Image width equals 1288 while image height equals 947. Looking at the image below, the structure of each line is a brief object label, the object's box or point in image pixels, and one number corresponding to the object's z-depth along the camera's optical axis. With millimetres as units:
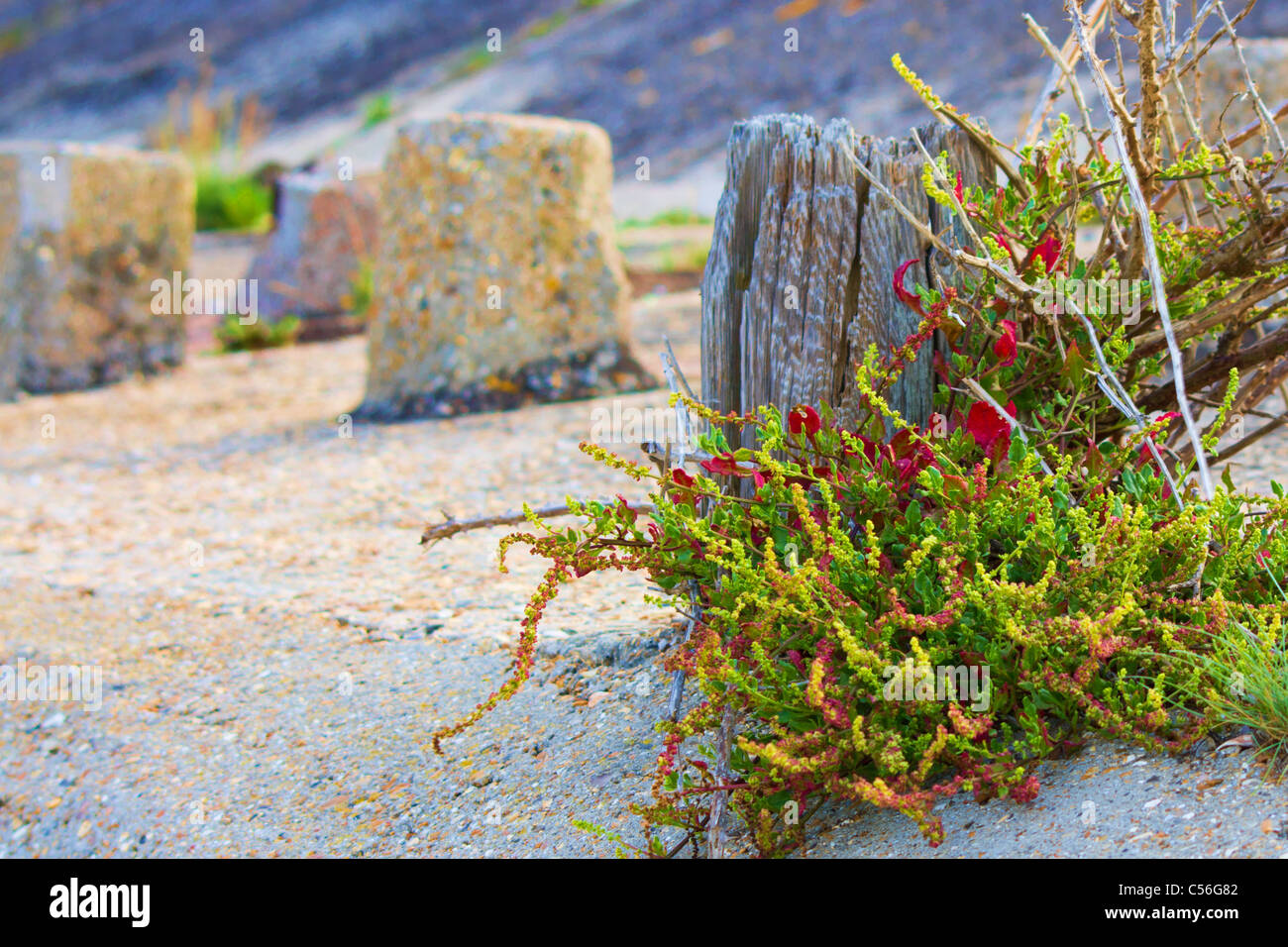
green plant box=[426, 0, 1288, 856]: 1873
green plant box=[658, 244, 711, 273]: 9070
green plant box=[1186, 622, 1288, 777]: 1800
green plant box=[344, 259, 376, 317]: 8625
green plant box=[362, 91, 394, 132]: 16469
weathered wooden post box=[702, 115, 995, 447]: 2441
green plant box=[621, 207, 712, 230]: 10969
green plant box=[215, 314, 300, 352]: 8055
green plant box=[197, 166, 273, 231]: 12656
